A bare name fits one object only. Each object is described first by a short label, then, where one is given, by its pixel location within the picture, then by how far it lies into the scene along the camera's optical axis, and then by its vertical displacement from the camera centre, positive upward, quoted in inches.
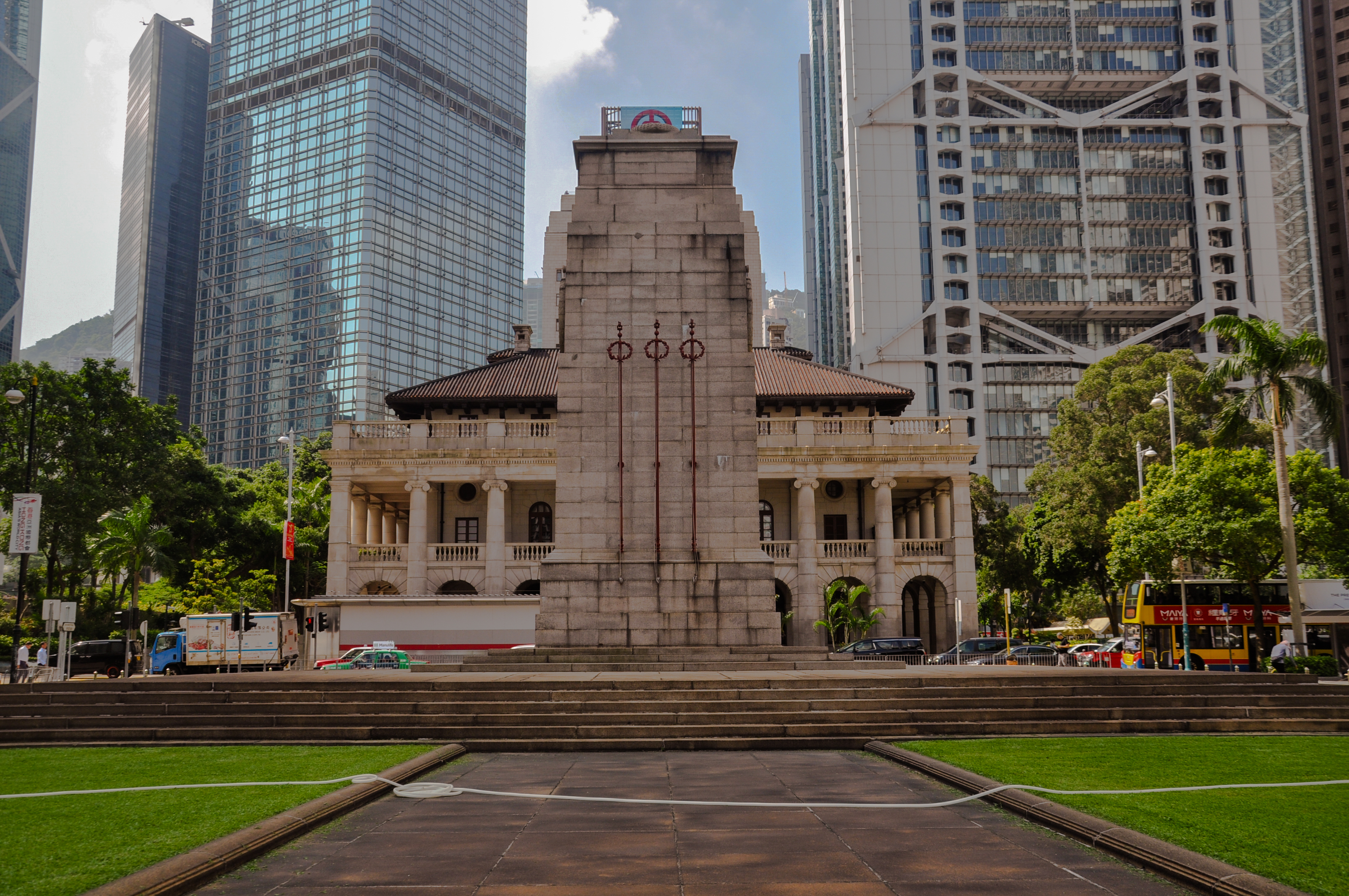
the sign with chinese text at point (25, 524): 1225.4 +81.0
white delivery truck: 1651.1 -94.5
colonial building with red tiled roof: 1999.3 +200.4
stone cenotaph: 964.6 +175.3
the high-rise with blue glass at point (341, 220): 5201.8 +2036.6
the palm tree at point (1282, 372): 1203.9 +265.1
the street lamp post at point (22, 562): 1311.5 +39.7
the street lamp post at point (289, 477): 1886.3 +218.4
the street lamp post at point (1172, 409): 1480.1 +303.6
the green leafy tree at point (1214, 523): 1370.6 +82.8
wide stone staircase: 657.6 -87.9
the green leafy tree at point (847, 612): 1921.8 -55.0
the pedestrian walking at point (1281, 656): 1173.1 -92.6
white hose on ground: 430.0 -92.8
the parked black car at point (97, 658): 1748.3 -120.1
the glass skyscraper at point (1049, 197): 4158.5 +1646.4
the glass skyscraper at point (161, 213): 6195.9 +2429.7
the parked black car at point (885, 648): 1724.9 -111.5
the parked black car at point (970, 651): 1744.6 -121.2
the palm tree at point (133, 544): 2036.2 +93.3
